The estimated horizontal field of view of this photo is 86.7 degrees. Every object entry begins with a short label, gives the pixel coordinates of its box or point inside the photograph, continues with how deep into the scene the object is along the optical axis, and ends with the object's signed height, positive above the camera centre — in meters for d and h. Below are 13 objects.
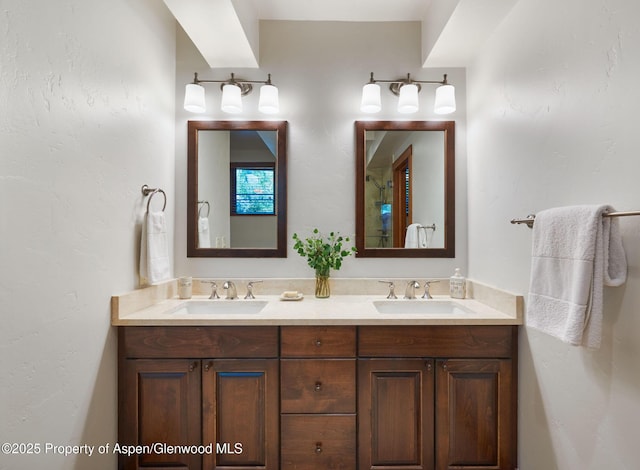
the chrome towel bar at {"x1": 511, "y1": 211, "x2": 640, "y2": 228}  0.90 +0.05
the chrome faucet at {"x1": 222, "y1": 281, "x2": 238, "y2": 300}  2.02 -0.33
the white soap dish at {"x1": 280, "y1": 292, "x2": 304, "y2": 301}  1.95 -0.37
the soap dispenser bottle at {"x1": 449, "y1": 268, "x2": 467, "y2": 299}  1.99 -0.32
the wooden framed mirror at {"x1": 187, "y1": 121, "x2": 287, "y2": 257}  2.11 +0.25
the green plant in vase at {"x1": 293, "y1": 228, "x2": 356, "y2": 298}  2.01 -0.14
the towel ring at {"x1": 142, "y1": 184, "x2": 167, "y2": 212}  1.74 +0.22
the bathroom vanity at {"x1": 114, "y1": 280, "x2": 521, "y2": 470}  1.55 -0.73
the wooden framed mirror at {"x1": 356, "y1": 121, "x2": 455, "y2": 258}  2.09 +0.26
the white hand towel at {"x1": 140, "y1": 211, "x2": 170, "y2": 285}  1.68 -0.08
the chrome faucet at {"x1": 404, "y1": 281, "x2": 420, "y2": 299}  2.02 -0.34
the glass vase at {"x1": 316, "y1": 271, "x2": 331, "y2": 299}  2.02 -0.31
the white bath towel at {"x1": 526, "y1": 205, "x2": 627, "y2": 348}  1.00 -0.12
